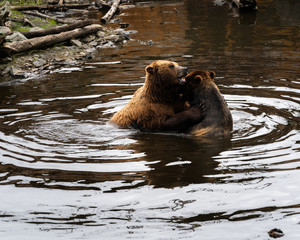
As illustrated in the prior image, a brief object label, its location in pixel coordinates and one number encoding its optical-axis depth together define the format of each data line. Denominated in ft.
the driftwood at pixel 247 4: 78.69
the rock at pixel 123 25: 72.54
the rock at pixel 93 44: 59.42
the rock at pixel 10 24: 57.72
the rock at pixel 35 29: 56.98
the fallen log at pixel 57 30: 54.19
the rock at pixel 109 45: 59.52
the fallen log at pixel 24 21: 62.60
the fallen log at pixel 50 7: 74.74
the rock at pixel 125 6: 93.15
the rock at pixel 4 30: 51.62
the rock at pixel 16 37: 51.80
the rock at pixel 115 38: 61.62
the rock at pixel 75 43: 57.36
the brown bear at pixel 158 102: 28.94
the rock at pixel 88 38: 60.93
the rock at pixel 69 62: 51.07
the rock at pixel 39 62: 50.01
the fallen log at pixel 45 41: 49.08
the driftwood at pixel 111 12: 76.84
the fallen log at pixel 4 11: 52.30
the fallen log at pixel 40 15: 68.93
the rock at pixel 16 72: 46.04
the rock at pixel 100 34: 63.75
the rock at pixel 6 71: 47.24
